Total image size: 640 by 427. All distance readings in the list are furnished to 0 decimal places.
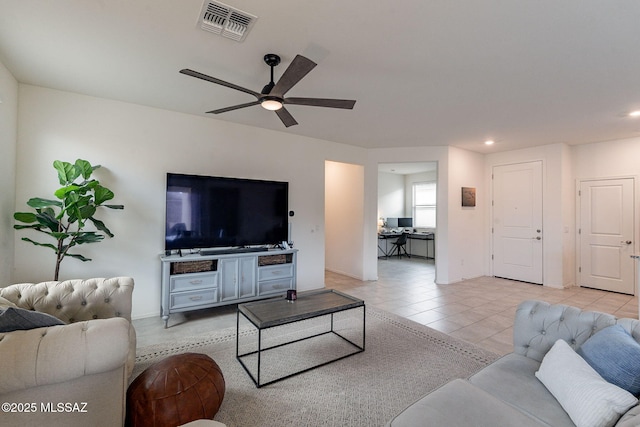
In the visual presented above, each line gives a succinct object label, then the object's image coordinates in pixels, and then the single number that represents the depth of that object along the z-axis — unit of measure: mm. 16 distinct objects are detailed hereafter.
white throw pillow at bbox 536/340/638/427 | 1105
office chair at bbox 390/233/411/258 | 8463
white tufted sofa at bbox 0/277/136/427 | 1143
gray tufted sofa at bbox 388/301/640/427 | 1196
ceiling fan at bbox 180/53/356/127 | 1921
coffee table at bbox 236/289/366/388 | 2268
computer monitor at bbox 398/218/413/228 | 8609
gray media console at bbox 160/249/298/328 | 3252
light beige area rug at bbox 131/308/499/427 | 1855
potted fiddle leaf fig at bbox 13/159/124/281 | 2703
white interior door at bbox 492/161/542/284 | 5406
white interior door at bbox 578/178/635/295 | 4750
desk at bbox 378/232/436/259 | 8211
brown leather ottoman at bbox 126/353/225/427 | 1568
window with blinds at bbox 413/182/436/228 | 8555
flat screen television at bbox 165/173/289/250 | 3461
